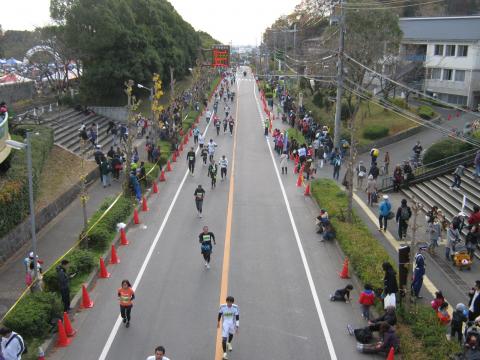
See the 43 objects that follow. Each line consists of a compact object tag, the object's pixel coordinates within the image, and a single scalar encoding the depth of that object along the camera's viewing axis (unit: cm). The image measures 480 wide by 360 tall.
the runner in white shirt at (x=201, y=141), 3378
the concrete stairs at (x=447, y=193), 1953
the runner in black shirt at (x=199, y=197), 1936
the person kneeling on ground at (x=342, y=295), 1298
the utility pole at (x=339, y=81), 2667
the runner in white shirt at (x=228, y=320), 1030
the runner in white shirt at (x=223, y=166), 2500
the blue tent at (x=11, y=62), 4599
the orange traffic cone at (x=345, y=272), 1451
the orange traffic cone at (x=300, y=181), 2512
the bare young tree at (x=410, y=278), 1146
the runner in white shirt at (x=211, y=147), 2793
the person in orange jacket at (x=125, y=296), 1124
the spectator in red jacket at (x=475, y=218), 1582
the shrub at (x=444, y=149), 2445
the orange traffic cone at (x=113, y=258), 1548
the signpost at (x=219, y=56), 5872
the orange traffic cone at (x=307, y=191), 2332
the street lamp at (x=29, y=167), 1202
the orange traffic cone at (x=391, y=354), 997
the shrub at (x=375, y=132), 3456
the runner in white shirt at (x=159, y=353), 859
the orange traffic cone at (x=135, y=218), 1917
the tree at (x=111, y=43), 3875
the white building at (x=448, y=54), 4425
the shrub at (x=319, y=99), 4719
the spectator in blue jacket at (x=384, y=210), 1817
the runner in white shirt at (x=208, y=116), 4678
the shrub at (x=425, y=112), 3875
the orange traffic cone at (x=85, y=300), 1263
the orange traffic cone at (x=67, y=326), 1119
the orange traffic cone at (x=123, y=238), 1702
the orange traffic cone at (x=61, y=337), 1091
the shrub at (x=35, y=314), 1070
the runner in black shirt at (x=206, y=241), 1447
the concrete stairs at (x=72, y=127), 2946
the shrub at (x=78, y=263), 1294
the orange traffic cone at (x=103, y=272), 1442
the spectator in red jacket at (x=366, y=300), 1195
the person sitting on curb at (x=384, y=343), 1039
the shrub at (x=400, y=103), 4052
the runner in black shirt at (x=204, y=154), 2870
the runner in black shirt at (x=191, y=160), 2634
